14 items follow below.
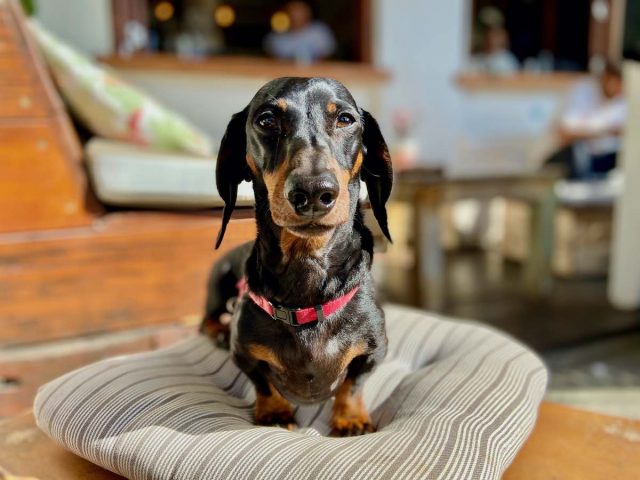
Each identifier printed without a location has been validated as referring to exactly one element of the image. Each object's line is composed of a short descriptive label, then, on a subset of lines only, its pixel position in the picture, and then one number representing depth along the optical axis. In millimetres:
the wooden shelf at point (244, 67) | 2932
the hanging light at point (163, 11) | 4779
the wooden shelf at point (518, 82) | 3676
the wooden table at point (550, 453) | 731
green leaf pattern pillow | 1396
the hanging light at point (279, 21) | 5438
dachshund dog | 549
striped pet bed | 635
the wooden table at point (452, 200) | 2164
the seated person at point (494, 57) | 3893
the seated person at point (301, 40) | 3910
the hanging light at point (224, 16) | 5406
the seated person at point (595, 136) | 3164
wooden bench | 1218
